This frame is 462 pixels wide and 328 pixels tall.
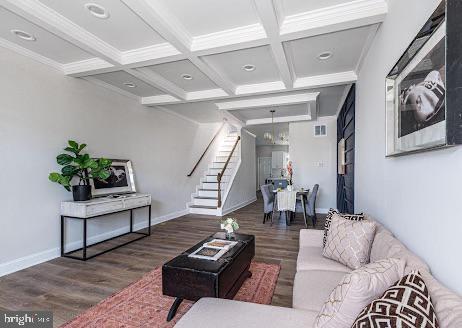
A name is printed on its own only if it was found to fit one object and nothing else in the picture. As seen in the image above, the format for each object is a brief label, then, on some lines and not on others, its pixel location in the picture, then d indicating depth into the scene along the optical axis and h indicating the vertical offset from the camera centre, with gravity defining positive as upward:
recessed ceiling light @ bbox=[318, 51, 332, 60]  3.22 +1.50
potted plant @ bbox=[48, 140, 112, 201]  3.42 -0.05
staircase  6.91 -0.43
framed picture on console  4.18 -0.26
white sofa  0.98 -0.84
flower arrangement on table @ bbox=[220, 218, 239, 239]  2.68 -0.64
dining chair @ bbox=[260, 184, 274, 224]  5.60 -0.76
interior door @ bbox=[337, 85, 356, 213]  4.11 +0.30
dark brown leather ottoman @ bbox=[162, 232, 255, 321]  1.87 -0.87
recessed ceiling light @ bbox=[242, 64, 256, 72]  3.61 +1.50
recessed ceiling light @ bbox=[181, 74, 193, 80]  3.96 +1.49
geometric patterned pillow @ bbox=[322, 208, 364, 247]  2.37 -0.49
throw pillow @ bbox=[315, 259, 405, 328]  1.07 -0.56
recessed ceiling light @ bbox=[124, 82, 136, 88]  4.32 +1.48
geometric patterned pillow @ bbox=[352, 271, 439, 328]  0.86 -0.52
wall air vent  7.05 +1.09
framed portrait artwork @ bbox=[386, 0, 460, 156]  1.19 +0.44
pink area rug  2.02 -1.27
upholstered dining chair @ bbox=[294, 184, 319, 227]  5.33 -0.82
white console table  3.41 -0.62
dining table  5.43 -0.67
